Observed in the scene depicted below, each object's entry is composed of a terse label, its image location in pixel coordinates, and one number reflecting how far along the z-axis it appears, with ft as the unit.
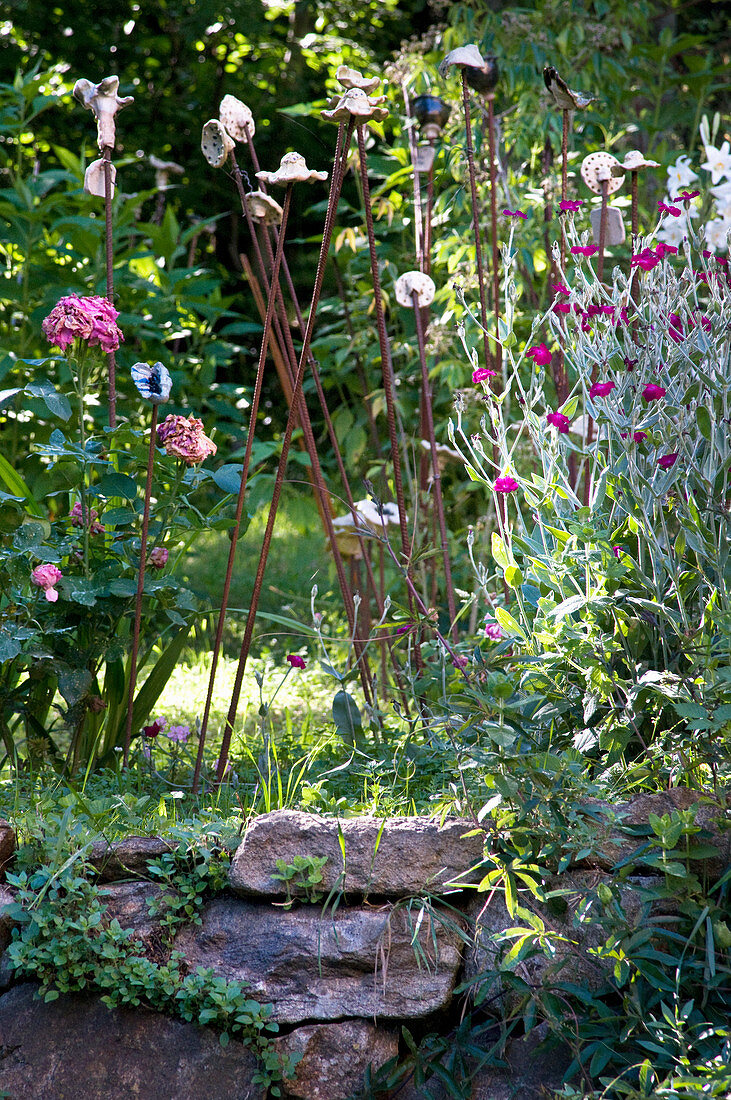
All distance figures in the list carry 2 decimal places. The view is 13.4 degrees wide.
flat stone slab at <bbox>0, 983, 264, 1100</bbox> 17.26
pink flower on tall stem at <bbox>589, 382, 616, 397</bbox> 17.43
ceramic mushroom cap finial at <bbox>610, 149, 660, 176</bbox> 19.15
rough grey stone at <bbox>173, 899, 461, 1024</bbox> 17.41
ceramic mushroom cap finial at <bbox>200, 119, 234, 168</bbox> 18.66
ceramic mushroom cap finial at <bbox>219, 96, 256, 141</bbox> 18.85
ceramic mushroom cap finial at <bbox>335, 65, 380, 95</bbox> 18.66
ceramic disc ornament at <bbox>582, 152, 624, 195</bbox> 19.45
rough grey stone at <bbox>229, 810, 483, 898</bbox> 17.59
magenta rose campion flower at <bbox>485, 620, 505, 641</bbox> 18.91
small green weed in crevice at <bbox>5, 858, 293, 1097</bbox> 17.28
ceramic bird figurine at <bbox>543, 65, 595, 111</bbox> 18.99
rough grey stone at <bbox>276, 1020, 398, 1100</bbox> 17.33
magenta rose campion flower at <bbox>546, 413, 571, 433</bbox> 17.77
